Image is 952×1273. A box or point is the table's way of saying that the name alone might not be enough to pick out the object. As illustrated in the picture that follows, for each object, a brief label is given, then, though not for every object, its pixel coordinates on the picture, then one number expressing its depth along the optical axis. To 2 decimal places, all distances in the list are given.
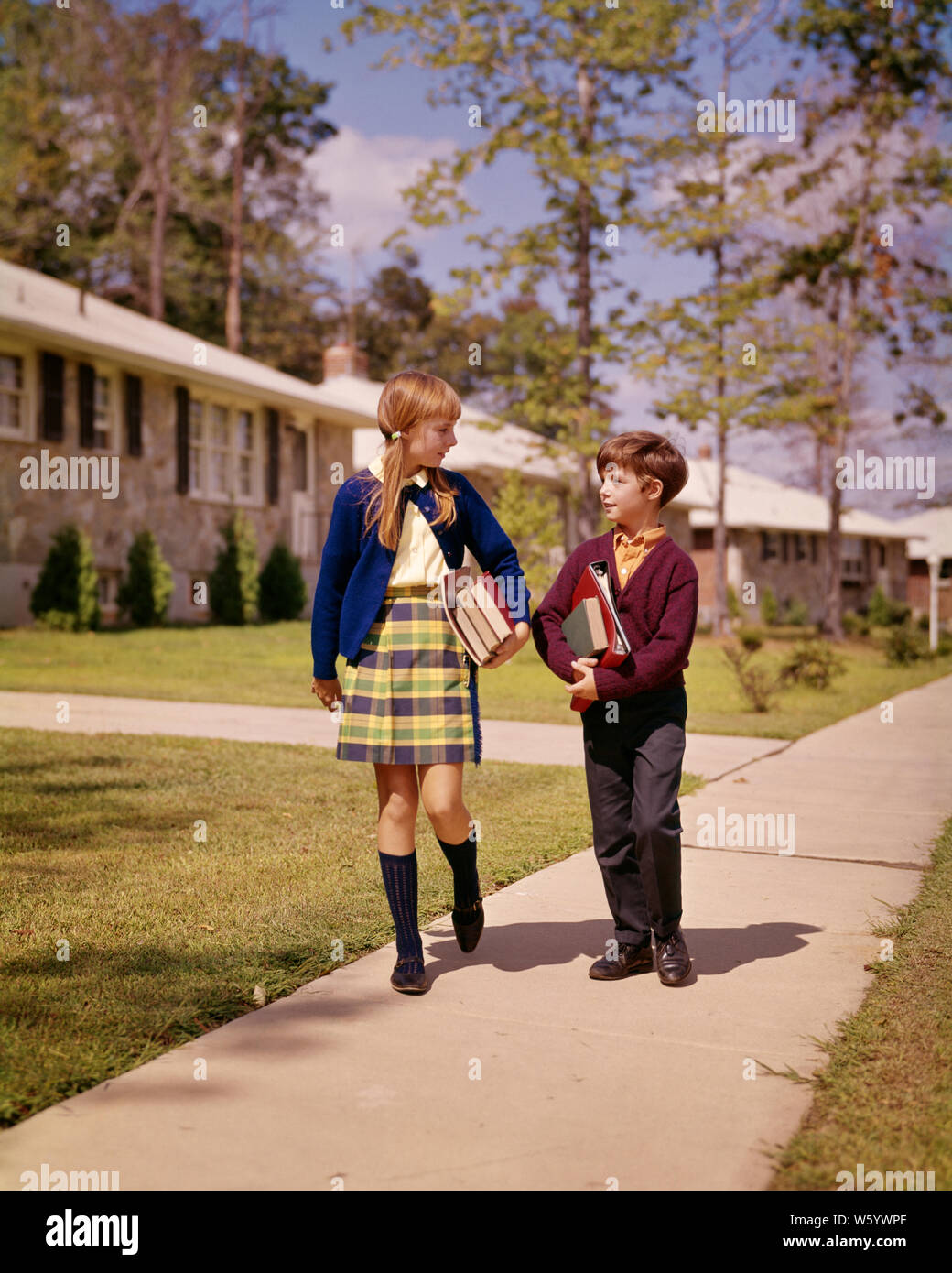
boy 4.02
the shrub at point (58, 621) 18.89
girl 3.91
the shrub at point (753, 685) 12.95
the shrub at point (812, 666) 15.33
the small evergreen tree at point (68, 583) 18.97
